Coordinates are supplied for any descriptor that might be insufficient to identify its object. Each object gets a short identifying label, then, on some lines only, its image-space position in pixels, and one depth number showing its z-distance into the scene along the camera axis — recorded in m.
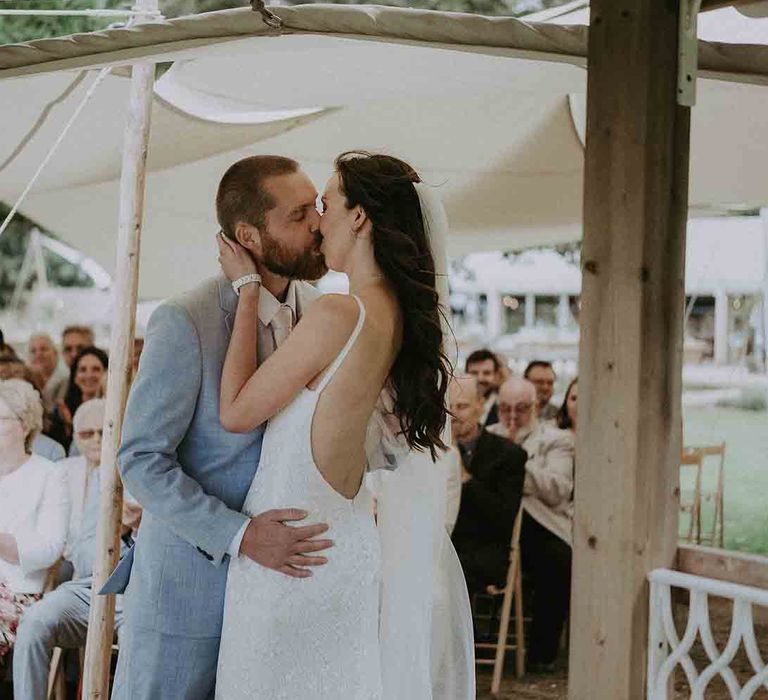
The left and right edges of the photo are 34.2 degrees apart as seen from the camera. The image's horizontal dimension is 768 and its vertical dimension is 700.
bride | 2.71
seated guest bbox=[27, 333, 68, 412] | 9.02
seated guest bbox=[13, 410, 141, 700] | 4.39
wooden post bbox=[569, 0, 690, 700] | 2.88
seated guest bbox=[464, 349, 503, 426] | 8.58
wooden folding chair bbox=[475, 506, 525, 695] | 5.86
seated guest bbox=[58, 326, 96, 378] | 9.20
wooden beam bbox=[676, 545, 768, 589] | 2.80
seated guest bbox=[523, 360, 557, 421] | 8.30
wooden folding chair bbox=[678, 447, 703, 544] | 8.32
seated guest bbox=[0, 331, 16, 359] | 7.64
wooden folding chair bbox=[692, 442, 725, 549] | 8.63
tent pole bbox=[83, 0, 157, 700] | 4.03
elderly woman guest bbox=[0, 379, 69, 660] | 4.73
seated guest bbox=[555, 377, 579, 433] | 7.22
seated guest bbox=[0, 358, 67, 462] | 5.95
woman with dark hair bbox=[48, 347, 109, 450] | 7.38
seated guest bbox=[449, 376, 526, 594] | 5.99
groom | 2.71
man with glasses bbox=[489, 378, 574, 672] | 6.35
